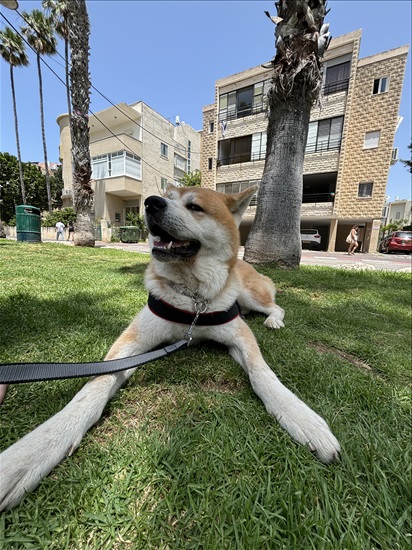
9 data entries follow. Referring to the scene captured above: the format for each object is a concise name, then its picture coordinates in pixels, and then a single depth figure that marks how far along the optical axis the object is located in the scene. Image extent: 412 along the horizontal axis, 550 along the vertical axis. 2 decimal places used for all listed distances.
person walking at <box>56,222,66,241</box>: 21.05
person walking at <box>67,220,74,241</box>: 22.81
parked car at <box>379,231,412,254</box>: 20.69
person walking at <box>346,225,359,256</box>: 15.80
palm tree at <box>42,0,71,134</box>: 17.67
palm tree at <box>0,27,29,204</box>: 17.56
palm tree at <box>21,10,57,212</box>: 18.97
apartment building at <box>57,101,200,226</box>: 24.39
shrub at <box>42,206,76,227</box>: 24.72
